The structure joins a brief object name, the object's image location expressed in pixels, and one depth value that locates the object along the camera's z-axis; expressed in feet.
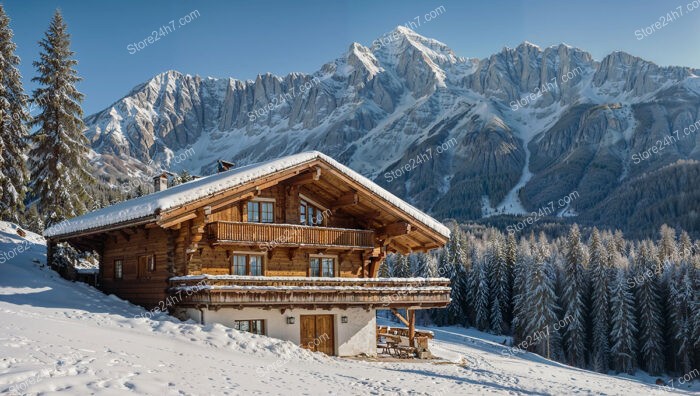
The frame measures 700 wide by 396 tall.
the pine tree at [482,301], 276.00
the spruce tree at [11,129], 111.39
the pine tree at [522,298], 222.69
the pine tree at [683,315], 201.98
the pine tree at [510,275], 278.67
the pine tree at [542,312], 212.43
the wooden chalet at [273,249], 67.77
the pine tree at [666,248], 284.67
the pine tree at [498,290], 272.78
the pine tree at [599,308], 216.33
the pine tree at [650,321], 209.46
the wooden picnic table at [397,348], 79.51
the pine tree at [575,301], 216.54
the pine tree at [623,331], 209.77
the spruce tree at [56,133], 112.78
